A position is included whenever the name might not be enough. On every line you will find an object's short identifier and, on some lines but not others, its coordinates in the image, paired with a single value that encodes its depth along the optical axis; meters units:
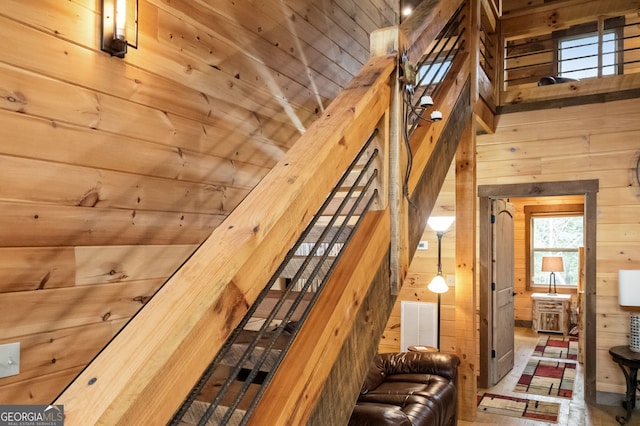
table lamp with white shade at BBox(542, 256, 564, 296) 8.04
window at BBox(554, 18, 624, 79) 7.06
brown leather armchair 2.95
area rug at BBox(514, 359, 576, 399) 4.91
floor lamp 4.14
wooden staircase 0.70
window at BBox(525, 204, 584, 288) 8.45
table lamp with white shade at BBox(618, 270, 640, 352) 4.03
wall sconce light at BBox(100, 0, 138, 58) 1.84
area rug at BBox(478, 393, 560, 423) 4.17
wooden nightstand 7.82
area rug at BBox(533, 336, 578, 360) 6.58
